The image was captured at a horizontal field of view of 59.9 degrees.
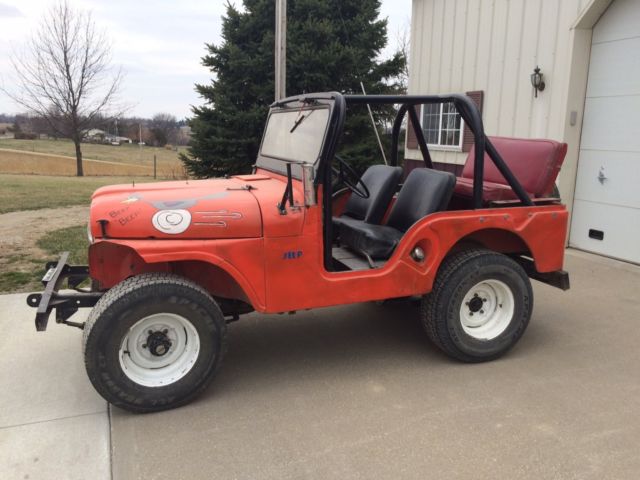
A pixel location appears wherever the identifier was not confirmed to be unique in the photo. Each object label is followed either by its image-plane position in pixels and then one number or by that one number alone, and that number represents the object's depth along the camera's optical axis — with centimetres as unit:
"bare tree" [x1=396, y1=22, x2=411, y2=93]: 1442
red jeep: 321
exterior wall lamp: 730
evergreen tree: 1241
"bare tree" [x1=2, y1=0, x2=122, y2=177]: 2136
